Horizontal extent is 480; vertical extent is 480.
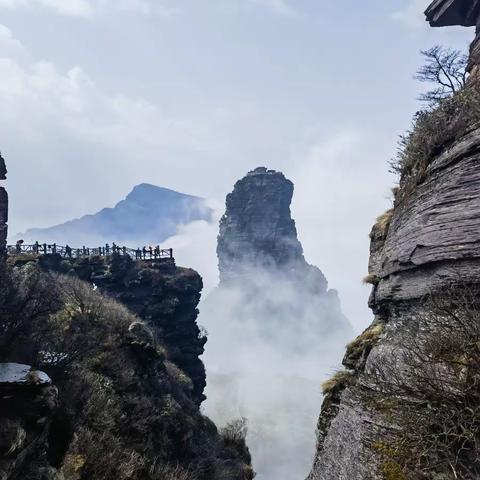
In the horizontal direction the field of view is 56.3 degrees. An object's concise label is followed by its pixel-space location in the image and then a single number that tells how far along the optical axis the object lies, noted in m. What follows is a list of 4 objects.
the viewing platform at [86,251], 61.88
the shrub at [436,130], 13.63
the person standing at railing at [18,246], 60.35
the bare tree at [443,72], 20.83
